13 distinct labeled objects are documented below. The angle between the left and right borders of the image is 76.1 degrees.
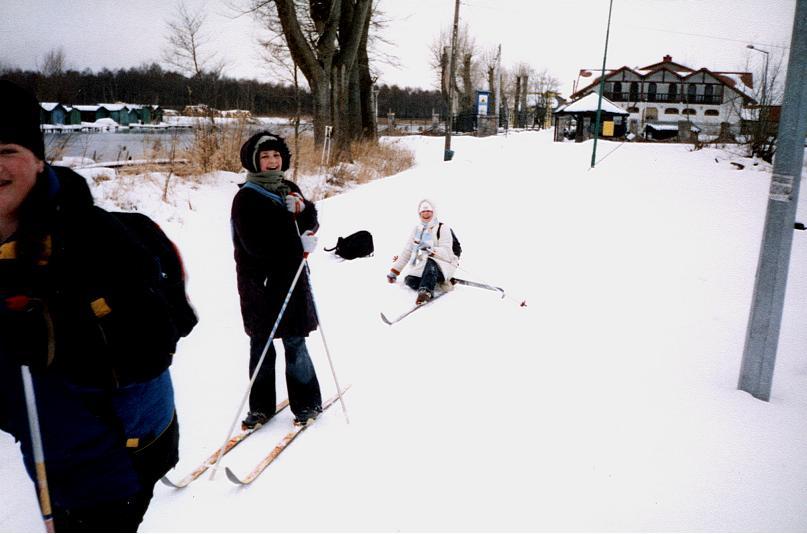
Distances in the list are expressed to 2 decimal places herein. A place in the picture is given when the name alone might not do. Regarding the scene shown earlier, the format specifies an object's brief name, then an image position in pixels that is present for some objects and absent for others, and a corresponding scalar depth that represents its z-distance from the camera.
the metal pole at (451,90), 19.90
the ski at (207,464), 2.92
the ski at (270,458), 2.92
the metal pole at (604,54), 18.67
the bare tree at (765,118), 17.91
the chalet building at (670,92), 61.41
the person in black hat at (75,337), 1.40
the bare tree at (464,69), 56.56
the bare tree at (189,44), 18.54
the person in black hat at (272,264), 3.25
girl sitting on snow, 6.69
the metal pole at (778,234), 3.57
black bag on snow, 7.94
